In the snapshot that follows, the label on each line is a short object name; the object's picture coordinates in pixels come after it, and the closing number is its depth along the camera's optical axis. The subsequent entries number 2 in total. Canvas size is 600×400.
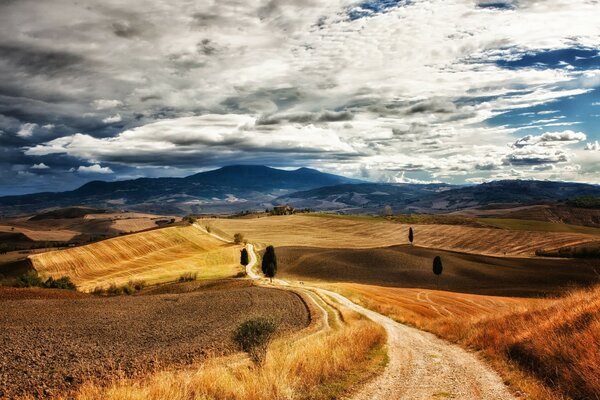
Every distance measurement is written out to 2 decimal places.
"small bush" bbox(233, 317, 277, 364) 19.22
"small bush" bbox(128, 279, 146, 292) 70.21
